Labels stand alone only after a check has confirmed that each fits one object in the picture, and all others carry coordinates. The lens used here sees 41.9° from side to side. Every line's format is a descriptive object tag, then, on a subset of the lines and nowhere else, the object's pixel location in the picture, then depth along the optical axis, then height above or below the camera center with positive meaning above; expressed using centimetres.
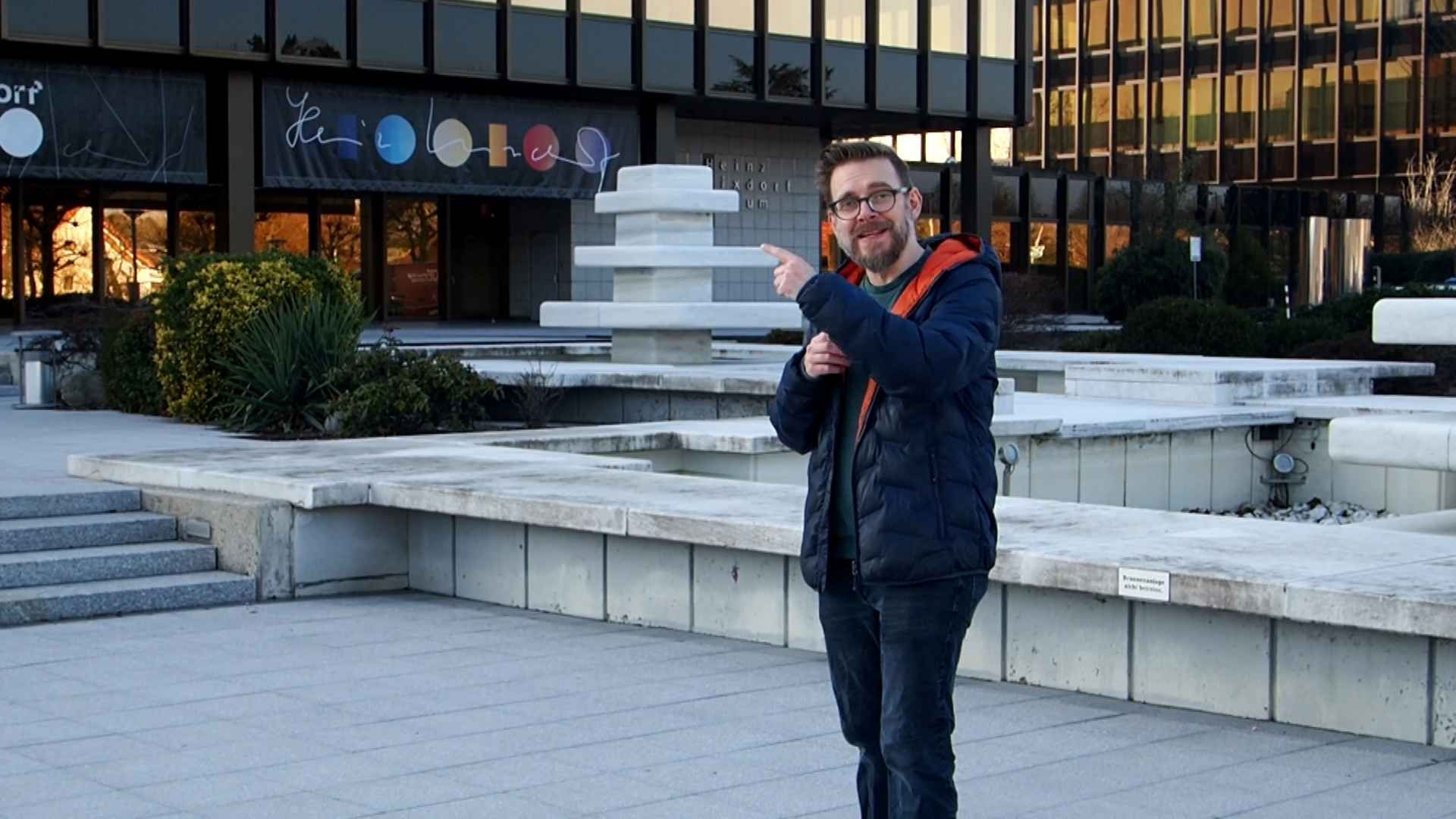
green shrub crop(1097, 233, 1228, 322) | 3978 +133
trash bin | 1831 -35
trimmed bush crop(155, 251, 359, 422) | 1532 +30
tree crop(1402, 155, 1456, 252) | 5500 +381
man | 414 -26
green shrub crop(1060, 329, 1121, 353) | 2384 -6
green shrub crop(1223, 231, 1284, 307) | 4431 +142
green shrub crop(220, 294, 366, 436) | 1464 -19
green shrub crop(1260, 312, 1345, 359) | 2189 +4
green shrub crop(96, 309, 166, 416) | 1670 -19
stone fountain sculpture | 1967 +73
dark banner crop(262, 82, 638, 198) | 3341 +370
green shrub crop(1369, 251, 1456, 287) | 4803 +179
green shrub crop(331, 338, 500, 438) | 1394 -39
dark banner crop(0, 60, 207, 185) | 3036 +361
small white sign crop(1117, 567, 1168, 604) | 675 -88
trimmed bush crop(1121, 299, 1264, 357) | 2236 +10
